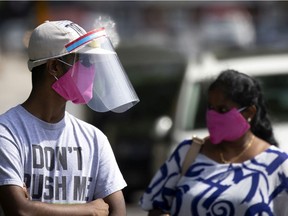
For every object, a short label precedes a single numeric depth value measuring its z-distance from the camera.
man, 7.24
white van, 17.57
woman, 9.03
